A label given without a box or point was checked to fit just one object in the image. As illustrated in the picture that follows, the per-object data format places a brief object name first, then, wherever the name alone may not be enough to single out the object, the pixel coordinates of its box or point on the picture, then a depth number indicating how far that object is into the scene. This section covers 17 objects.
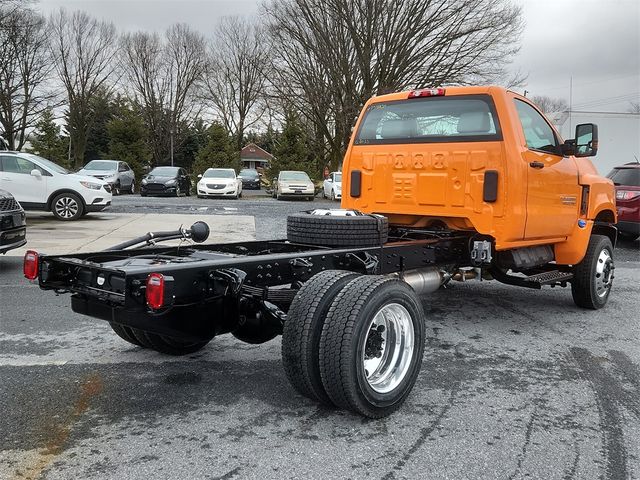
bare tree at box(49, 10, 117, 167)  44.75
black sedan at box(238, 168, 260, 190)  47.75
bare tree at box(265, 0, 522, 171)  28.34
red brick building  101.50
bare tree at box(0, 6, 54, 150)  32.81
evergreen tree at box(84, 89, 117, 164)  48.03
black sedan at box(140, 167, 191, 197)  27.77
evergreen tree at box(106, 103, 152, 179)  42.19
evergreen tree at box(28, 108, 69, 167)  41.94
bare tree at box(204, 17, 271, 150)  50.00
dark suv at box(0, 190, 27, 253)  7.65
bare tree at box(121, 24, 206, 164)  50.12
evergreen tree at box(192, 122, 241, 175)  40.52
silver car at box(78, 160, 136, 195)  26.91
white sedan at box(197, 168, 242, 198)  26.50
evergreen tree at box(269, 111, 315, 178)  37.62
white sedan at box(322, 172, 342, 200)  28.05
